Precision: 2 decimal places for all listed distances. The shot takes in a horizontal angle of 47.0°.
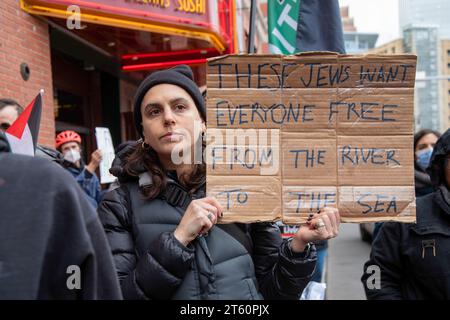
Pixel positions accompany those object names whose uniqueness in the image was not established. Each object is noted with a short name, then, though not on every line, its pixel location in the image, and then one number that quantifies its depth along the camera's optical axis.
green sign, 4.15
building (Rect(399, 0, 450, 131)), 83.06
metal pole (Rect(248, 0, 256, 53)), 3.82
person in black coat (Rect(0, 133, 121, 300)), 1.04
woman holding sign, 1.74
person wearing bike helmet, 5.47
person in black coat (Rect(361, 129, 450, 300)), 2.34
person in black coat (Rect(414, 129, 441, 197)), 4.55
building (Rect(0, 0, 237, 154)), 5.73
